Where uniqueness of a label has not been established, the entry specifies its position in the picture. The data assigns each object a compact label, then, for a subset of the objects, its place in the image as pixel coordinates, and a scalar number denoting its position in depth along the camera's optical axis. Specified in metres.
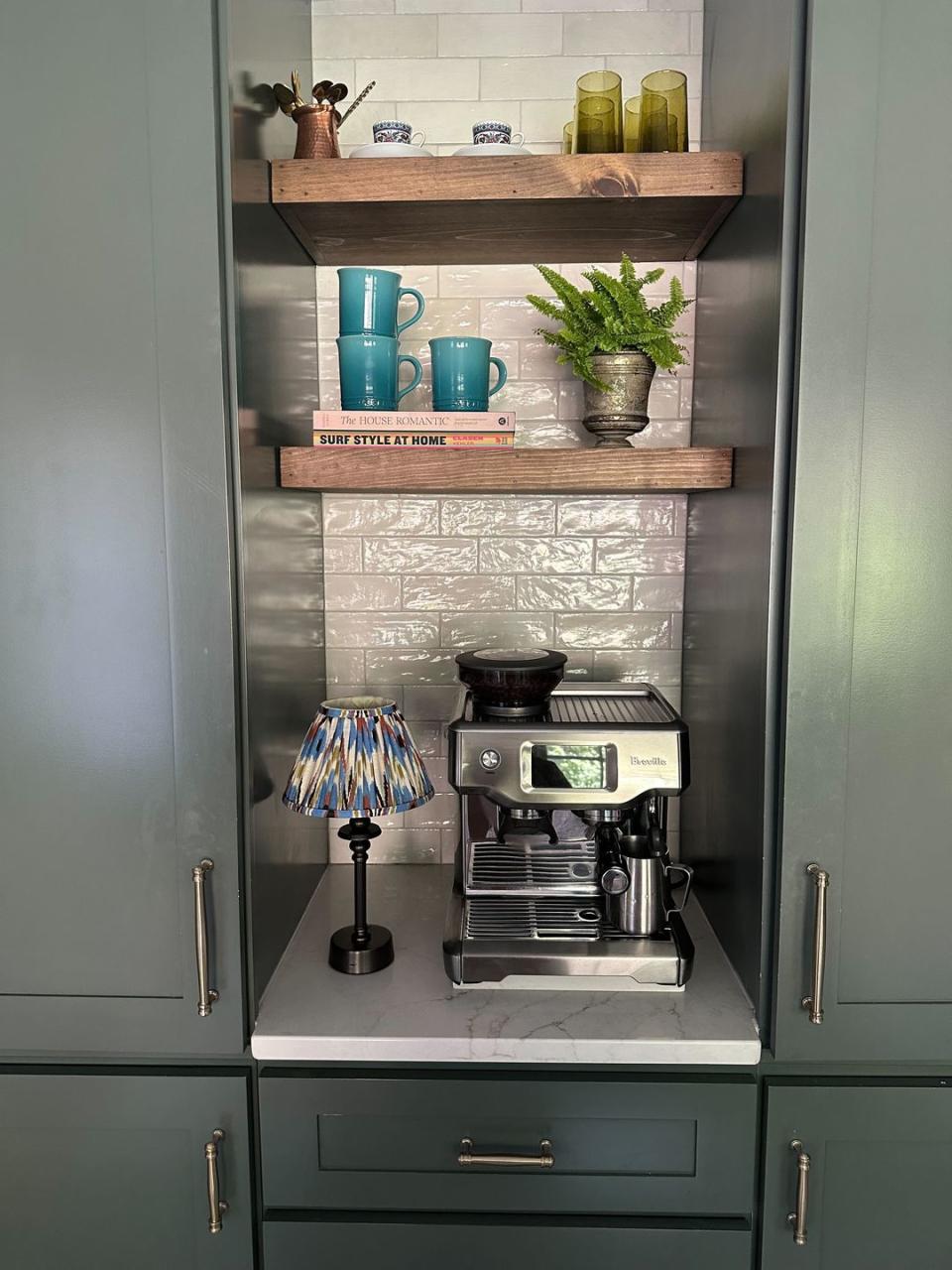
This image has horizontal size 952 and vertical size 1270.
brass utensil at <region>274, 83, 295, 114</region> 1.34
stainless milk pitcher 1.28
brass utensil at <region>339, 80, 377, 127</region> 1.43
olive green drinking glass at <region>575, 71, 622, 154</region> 1.42
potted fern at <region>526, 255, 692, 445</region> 1.34
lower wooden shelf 1.31
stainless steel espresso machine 1.25
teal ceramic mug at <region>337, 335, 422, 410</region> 1.40
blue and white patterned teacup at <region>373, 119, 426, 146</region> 1.37
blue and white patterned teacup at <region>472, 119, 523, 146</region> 1.37
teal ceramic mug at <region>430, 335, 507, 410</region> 1.42
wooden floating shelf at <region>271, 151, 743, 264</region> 1.27
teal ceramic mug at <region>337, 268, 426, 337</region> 1.39
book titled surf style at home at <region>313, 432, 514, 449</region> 1.36
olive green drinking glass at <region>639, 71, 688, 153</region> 1.41
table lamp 1.25
